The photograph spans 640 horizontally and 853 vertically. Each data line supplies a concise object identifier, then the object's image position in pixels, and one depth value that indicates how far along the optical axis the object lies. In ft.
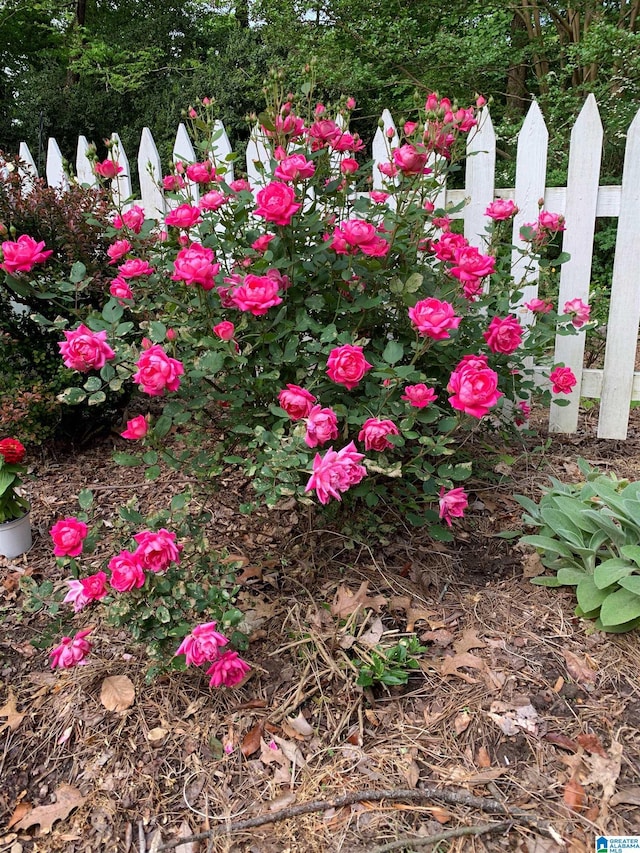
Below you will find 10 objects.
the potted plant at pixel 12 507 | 6.60
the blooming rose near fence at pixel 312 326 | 4.49
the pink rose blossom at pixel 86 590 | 4.32
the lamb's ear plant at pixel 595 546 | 4.94
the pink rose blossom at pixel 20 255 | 5.03
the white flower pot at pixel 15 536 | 6.93
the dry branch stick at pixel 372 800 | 3.90
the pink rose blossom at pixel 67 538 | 4.37
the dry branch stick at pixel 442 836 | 3.71
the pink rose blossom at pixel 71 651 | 4.40
